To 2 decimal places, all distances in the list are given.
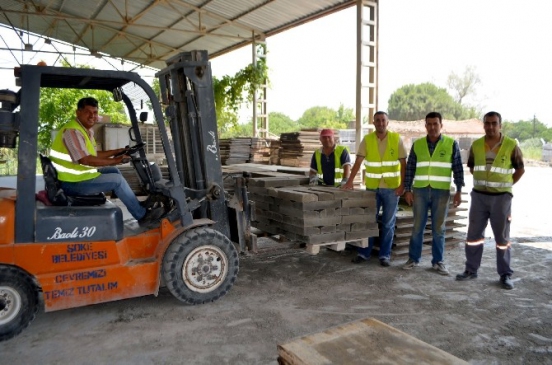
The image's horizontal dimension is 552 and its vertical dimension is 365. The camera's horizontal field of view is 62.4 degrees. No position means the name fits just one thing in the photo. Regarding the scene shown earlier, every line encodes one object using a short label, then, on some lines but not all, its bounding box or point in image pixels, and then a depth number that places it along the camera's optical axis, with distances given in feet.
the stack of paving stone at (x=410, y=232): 21.29
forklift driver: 13.60
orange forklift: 12.83
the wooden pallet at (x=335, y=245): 17.42
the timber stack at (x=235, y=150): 46.42
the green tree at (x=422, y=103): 180.24
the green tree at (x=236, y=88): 53.98
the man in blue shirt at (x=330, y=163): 21.22
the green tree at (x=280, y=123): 179.33
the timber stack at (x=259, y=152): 47.80
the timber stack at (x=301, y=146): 41.19
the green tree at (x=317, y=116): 185.47
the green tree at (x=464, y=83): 195.00
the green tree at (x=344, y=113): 172.26
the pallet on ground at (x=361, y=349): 7.45
